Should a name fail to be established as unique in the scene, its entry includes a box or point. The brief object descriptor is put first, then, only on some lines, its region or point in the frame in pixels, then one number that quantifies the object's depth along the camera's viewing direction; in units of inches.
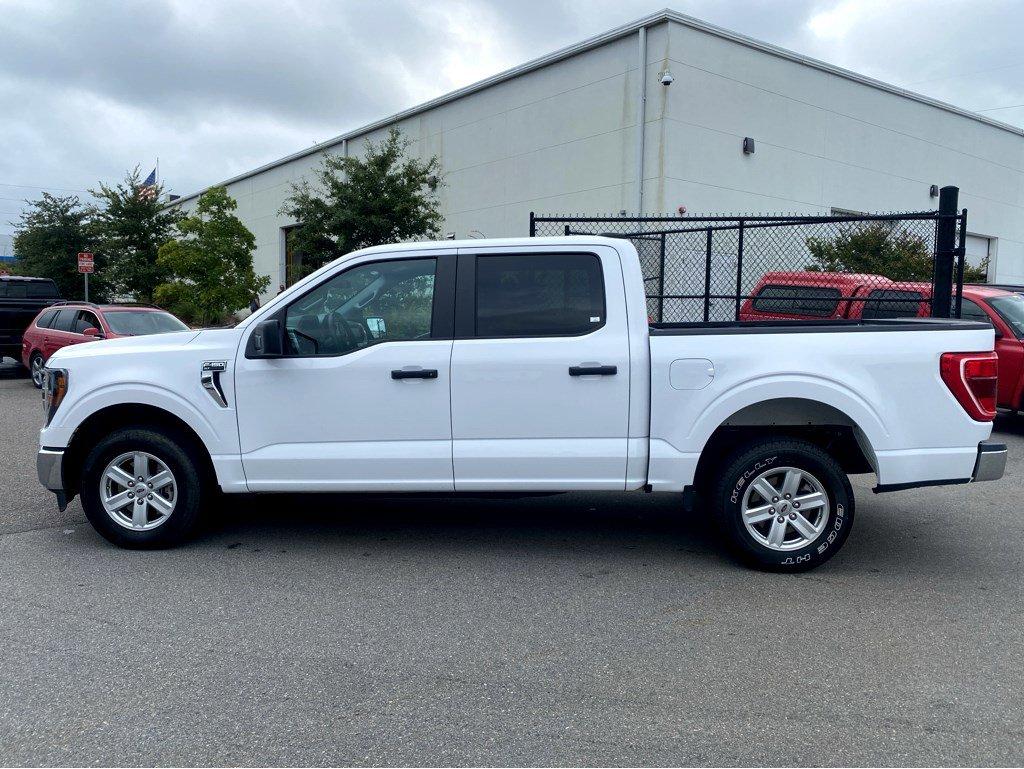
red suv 556.7
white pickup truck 201.6
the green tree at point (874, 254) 432.5
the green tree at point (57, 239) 1307.8
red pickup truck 398.3
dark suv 682.8
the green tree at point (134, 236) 1081.4
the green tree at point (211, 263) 880.3
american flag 1122.0
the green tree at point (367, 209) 836.0
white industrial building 786.8
